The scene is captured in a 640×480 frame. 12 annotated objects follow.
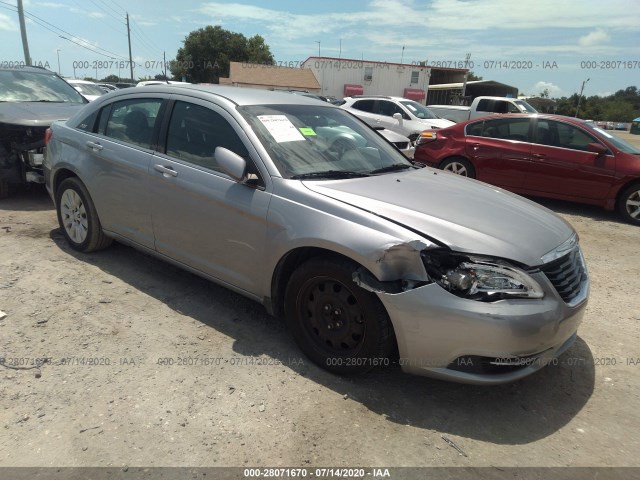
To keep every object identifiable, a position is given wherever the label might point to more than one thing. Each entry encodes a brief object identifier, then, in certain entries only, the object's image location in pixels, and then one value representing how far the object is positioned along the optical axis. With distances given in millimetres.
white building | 45594
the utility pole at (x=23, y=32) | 22953
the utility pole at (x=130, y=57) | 44625
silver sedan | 2506
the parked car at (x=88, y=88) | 13904
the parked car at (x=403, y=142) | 9603
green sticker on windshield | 3461
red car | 7031
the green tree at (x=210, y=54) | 69125
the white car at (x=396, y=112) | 12312
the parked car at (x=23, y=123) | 6125
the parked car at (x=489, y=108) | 15273
